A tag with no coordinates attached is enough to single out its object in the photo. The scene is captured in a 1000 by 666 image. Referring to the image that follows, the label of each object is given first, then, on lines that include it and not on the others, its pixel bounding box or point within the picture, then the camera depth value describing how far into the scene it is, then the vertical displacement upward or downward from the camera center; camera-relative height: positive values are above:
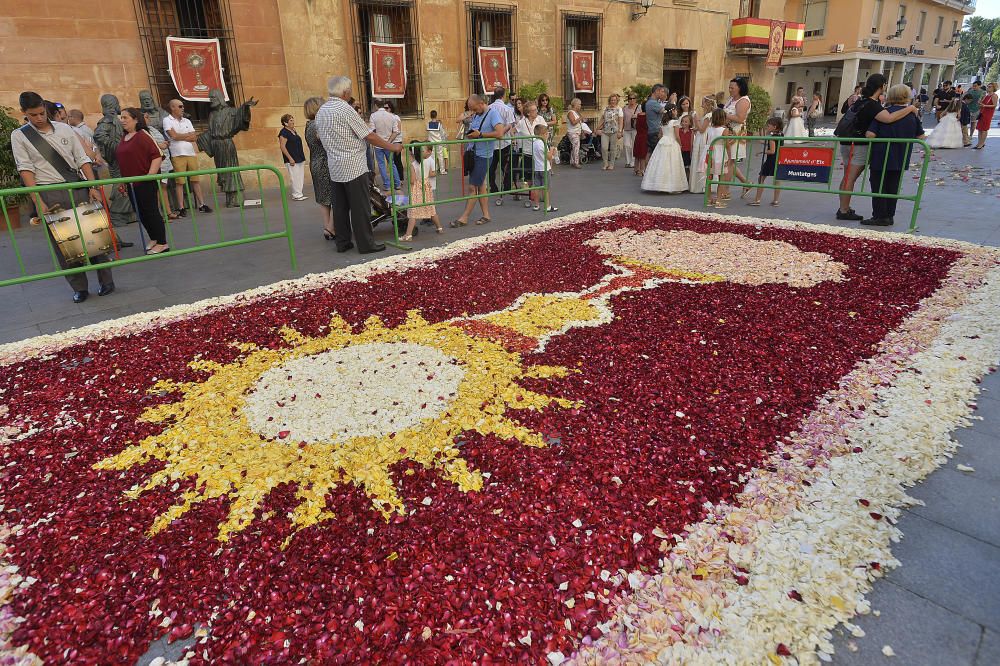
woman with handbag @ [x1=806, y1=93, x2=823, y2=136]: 19.58 +0.17
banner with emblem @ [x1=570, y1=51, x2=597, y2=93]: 18.27 +1.54
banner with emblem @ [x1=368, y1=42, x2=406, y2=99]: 14.29 +1.35
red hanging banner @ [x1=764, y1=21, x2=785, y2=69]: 23.84 +2.84
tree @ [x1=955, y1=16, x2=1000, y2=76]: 83.50 +9.55
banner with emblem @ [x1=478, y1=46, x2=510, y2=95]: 16.17 +1.52
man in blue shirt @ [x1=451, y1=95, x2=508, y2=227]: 8.62 -0.14
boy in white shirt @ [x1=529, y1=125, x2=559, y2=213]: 9.85 -0.58
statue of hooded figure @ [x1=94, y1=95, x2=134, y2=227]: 9.23 -0.10
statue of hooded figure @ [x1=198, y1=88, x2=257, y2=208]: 10.72 +0.05
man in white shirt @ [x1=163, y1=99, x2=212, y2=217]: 9.63 -0.07
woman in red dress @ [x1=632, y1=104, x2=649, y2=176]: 13.67 -0.38
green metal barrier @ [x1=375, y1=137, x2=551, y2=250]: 7.46 -0.86
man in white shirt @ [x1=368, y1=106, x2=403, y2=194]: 8.61 +0.06
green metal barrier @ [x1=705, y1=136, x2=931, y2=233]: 7.53 -0.54
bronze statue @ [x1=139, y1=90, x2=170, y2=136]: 9.84 +0.43
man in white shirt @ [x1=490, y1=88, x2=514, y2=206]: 9.10 -0.28
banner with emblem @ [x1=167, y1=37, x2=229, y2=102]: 11.68 +1.26
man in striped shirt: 6.90 -0.32
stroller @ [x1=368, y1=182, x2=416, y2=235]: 8.57 -1.07
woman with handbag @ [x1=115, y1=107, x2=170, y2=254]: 7.07 -0.31
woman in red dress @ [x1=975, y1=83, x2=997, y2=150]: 15.80 +0.05
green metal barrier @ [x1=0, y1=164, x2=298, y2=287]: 5.03 -1.04
